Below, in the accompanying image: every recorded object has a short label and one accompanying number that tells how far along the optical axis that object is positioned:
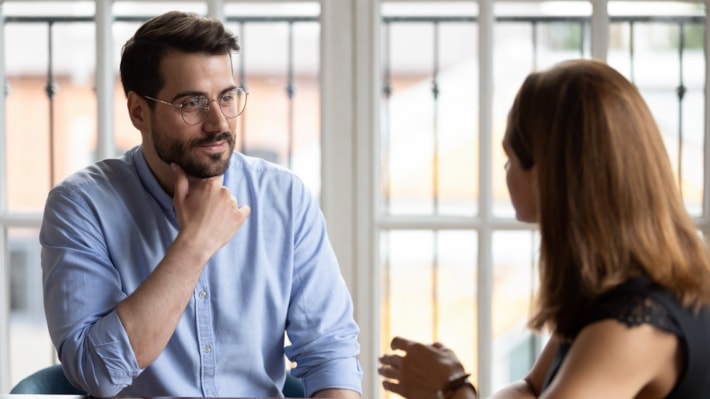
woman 2.86
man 3.39
